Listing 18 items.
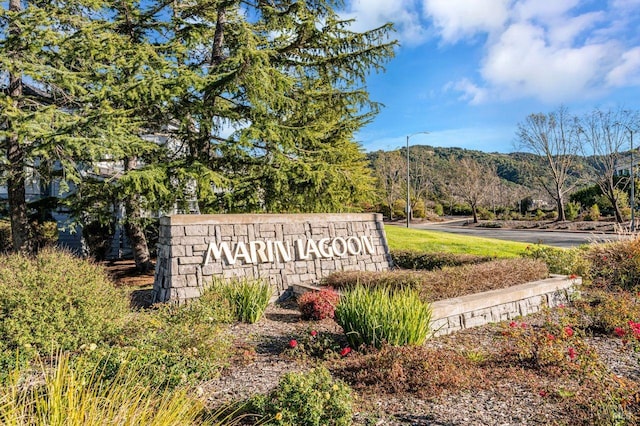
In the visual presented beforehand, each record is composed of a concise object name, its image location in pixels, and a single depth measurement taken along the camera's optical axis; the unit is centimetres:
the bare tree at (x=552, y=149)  3509
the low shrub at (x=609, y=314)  613
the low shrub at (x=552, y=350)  426
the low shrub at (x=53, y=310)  436
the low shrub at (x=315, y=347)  492
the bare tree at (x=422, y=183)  4977
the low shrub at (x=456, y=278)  684
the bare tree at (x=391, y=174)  4762
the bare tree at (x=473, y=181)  4304
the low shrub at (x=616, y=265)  934
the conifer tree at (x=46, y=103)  920
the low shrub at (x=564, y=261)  948
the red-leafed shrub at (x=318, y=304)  676
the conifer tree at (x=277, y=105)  1073
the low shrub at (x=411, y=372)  398
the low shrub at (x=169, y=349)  388
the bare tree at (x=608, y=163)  3080
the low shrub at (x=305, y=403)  309
